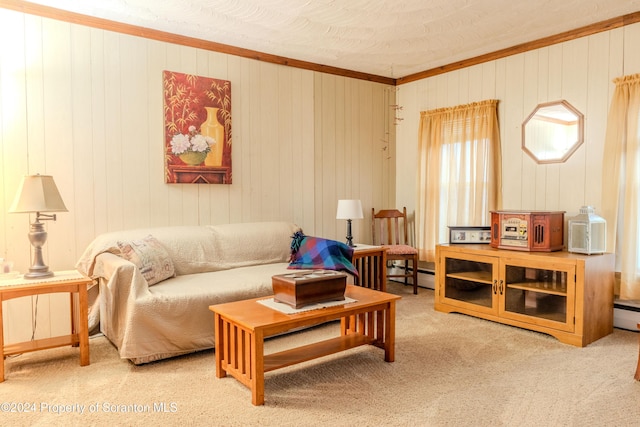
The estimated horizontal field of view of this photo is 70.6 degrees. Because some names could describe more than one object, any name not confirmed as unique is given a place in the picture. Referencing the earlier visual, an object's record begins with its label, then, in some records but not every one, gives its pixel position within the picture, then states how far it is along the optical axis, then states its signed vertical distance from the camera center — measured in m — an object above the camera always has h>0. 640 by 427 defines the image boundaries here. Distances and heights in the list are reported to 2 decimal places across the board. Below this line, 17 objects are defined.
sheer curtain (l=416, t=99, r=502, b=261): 4.42 +0.30
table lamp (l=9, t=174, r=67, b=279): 2.76 -0.03
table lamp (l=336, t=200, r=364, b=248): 4.29 -0.11
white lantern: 3.38 -0.25
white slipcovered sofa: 2.84 -0.59
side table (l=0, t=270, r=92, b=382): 2.61 -0.57
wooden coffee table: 2.31 -0.79
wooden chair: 4.84 -0.39
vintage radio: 3.57 -0.25
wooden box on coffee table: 2.53 -0.51
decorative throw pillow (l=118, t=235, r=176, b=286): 3.09 -0.41
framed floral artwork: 3.82 +0.61
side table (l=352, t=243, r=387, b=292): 4.22 -0.63
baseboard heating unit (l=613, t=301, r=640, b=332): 3.51 -0.91
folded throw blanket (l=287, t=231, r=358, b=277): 3.71 -0.48
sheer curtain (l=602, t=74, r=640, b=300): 3.43 +0.15
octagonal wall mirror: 3.83 +0.60
